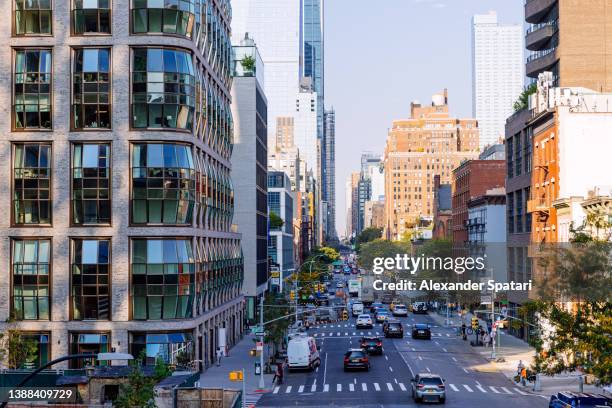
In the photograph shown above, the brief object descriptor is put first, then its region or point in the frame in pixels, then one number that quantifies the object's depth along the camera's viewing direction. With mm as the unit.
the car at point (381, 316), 115288
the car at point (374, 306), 134762
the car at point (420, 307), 136625
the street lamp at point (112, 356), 37975
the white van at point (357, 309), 127625
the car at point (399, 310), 125875
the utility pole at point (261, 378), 59562
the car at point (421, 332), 93188
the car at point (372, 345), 78250
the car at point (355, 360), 66812
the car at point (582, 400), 41406
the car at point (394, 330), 94438
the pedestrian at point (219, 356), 71375
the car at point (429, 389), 51312
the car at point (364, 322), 106706
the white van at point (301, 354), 68188
